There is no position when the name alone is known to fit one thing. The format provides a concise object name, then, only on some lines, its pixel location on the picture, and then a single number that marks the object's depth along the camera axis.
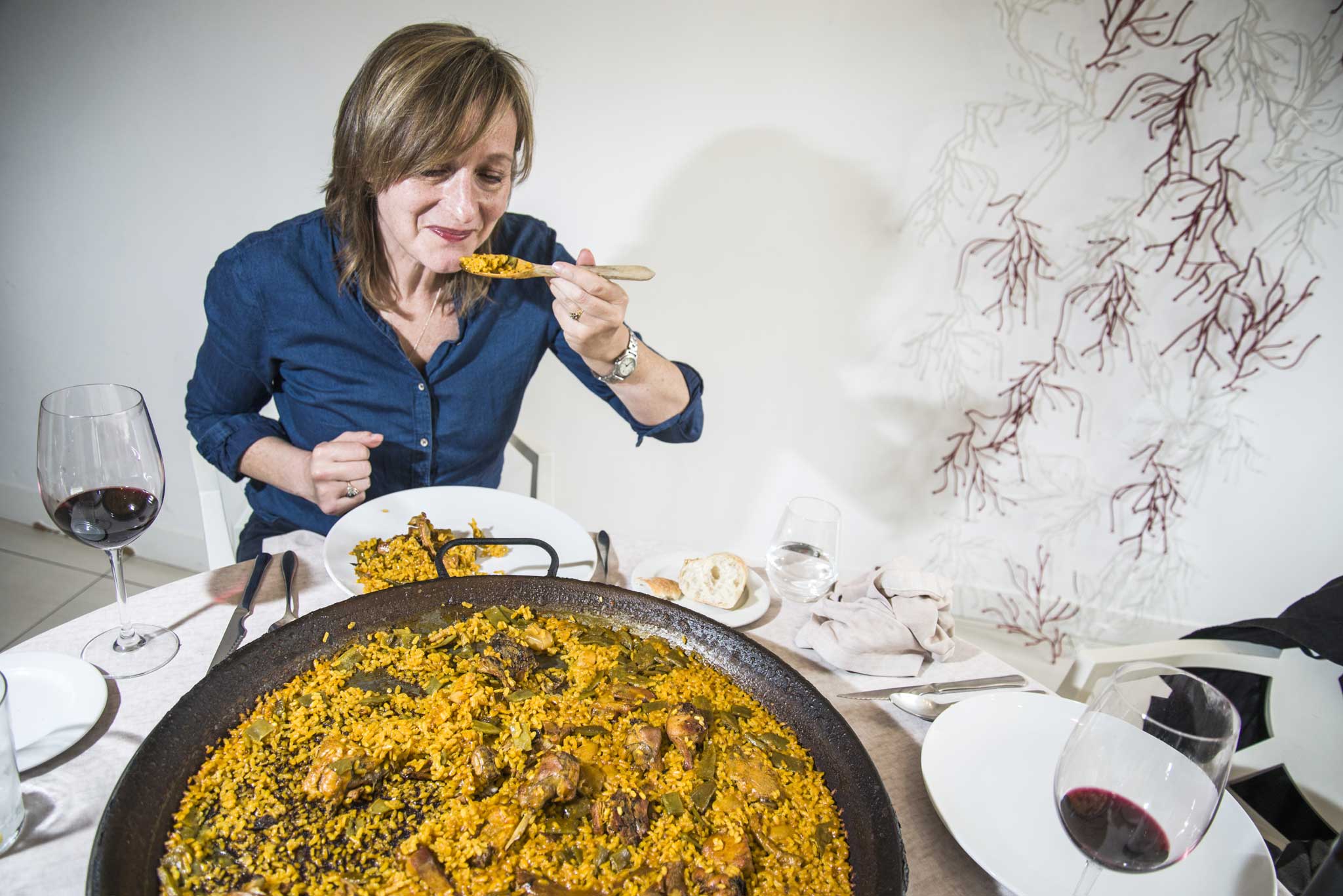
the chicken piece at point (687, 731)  1.18
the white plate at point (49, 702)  1.06
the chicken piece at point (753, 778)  1.12
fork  1.35
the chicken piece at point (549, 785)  1.06
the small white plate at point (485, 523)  1.50
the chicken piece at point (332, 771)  1.01
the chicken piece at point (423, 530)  1.50
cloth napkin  1.41
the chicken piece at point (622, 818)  1.06
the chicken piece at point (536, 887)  0.97
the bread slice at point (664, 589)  1.50
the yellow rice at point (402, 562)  1.42
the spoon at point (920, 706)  1.28
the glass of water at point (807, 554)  1.54
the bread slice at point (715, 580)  1.52
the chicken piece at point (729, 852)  1.01
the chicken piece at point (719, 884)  0.97
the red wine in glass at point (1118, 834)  0.88
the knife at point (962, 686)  1.32
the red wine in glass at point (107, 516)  1.21
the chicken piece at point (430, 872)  0.95
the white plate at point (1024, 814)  1.00
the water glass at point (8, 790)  0.92
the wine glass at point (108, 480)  1.18
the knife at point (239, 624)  1.25
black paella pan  0.88
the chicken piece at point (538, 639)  1.33
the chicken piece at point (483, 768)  1.10
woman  1.67
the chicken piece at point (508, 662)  1.26
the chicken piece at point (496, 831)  1.00
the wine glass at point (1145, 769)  0.87
